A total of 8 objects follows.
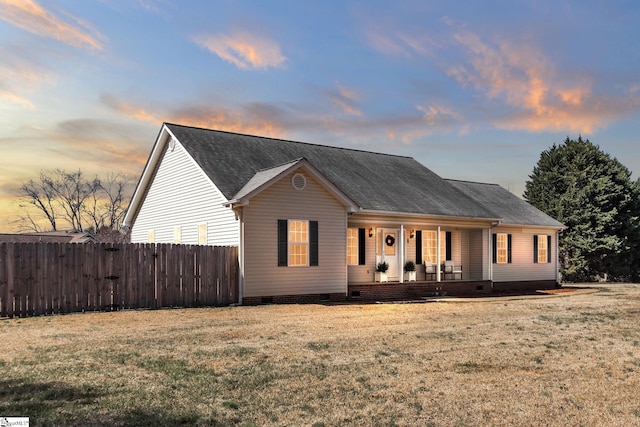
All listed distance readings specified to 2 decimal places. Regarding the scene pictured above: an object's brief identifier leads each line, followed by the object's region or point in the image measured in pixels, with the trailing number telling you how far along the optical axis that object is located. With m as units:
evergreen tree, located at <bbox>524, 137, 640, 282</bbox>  35.97
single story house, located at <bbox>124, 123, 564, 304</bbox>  17.61
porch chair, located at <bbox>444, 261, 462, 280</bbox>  23.75
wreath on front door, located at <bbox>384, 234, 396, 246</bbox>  22.12
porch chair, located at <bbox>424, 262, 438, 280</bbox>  22.98
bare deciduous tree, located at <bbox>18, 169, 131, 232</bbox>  60.31
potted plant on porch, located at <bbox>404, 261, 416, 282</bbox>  22.22
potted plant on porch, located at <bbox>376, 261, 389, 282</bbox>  21.39
